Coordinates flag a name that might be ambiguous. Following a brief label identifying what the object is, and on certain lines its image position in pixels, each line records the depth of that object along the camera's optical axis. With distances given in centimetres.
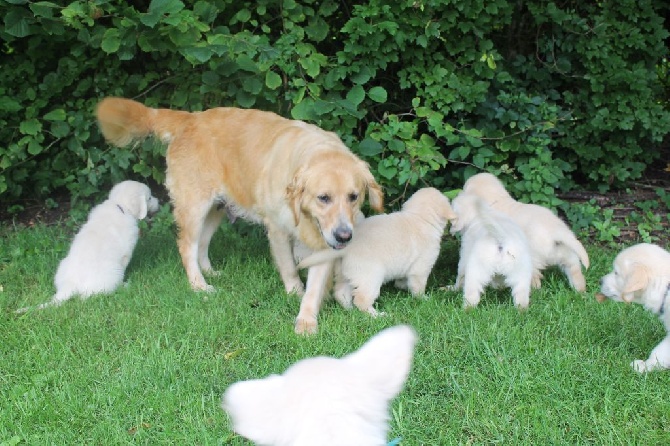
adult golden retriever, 474
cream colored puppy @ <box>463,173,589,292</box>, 514
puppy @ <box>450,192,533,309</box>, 464
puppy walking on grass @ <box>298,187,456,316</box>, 479
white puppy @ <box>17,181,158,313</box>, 519
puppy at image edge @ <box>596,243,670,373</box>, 376
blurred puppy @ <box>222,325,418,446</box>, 169
